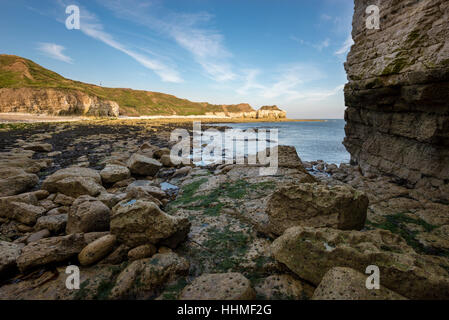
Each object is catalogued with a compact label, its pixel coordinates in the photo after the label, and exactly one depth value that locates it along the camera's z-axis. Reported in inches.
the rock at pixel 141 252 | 121.1
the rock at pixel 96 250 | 117.7
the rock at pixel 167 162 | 423.8
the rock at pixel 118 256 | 120.1
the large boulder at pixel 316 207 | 133.3
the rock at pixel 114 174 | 293.6
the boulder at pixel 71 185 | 224.7
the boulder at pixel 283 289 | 100.0
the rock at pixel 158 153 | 497.0
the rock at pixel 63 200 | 210.1
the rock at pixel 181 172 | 360.5
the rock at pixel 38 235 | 144.8
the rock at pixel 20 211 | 169.6
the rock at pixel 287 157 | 296.2
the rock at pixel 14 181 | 222.5
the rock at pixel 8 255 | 110.8
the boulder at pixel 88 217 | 146.6
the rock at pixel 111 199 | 188.4
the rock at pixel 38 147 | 493.2
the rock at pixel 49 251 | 112.6
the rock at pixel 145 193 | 198.2
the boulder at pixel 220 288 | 87.4
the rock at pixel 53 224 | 158.6
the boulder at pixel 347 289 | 81.1
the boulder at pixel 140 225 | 126.7
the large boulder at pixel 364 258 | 85.7
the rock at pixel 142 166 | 346.9
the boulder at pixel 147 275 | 100.5
